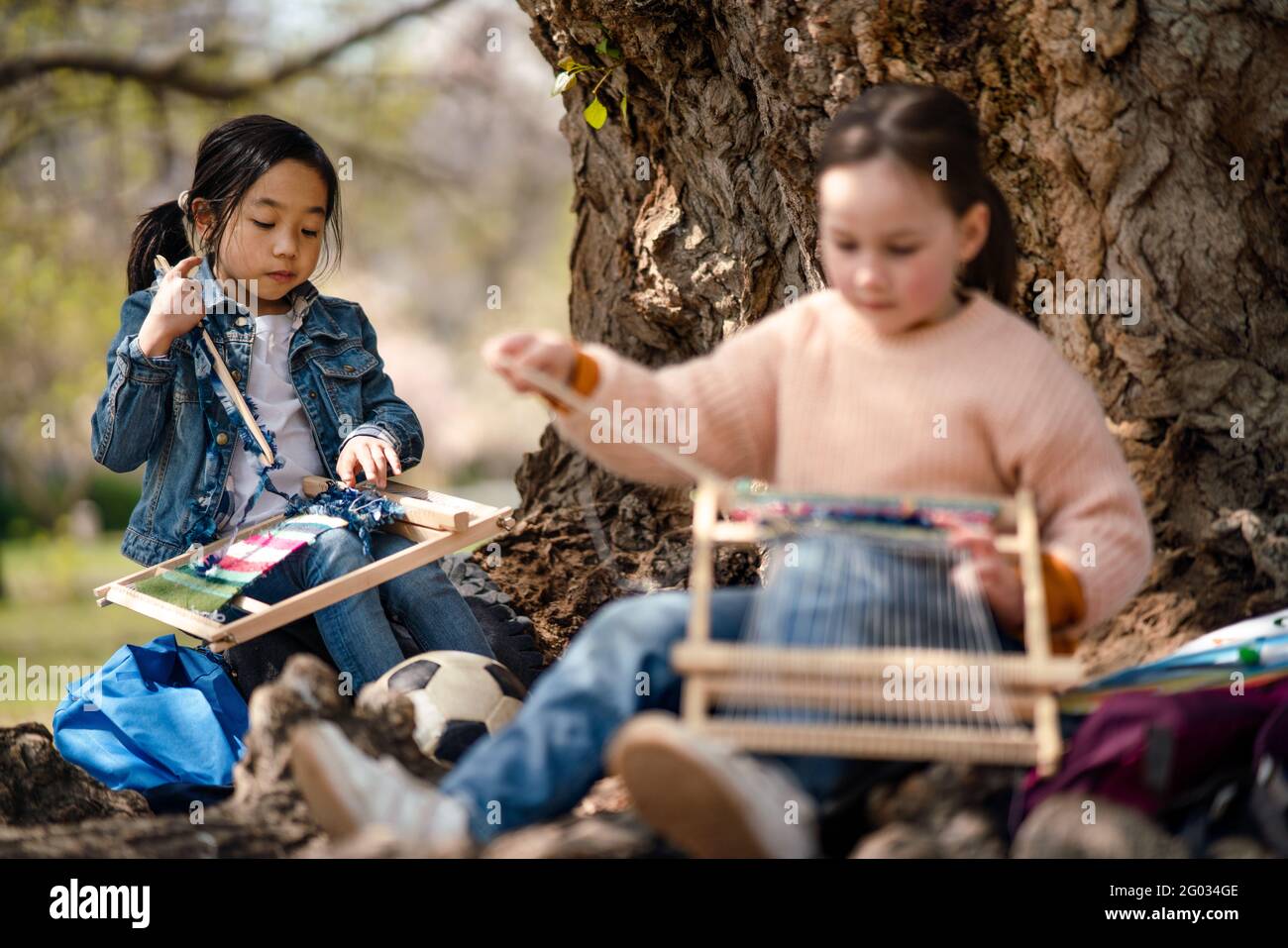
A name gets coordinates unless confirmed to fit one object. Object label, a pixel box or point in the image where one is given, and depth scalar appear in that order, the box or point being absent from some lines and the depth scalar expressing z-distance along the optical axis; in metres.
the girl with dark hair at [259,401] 3.83
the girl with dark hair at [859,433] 2.42
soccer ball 3.26
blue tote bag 3.63
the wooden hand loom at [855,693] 2.21
